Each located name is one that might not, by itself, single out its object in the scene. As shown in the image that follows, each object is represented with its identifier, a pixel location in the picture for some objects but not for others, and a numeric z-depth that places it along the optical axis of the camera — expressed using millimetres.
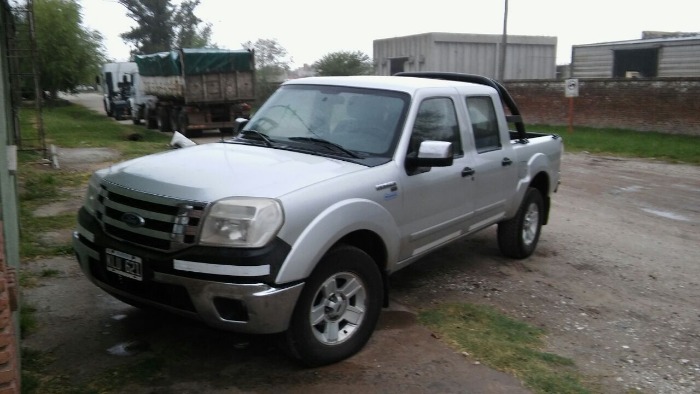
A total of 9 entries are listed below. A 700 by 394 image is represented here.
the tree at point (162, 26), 57125
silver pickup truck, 3564
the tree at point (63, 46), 30609
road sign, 19688
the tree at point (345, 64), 32594
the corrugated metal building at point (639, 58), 24469
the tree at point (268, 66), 35000
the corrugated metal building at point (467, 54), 26422
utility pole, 23050
